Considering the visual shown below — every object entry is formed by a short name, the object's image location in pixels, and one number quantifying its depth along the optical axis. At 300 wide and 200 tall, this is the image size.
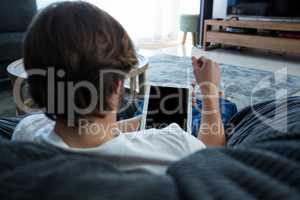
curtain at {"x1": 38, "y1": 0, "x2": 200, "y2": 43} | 3.99
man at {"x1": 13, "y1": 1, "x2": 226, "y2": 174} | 0.44
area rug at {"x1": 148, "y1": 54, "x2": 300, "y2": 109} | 2.21
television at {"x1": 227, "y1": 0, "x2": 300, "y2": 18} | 3.38
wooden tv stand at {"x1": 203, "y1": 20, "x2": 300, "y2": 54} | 3.30
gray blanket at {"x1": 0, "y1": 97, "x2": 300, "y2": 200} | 0.34
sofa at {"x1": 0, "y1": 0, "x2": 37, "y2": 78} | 2.66
